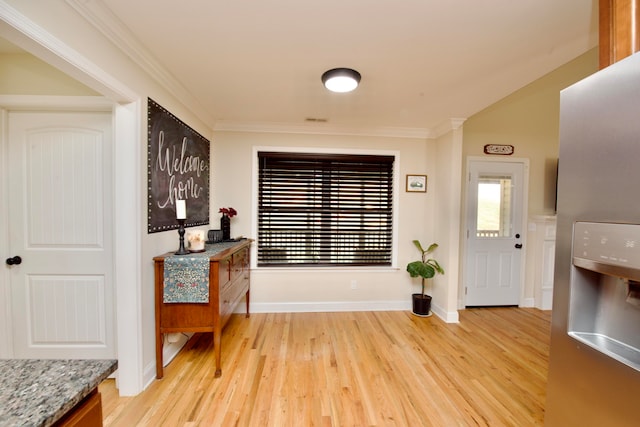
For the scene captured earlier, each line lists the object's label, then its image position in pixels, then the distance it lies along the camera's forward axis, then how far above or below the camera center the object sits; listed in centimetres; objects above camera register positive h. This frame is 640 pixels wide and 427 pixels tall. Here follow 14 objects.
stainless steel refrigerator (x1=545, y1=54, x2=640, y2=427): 77 -16
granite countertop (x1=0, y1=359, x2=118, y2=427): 53 -45
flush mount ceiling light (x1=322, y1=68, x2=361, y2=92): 189 +98
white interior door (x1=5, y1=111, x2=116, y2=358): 187 -23
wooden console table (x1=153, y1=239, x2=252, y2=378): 192 -84
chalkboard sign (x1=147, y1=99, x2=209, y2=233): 193 +32
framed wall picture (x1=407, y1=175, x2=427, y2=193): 340 +33
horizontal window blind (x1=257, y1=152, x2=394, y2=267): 329 -4
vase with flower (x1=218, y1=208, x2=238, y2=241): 298 -19
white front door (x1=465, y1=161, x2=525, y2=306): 344 -36
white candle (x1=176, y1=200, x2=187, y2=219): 200 -4
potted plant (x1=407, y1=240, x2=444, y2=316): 308 -78
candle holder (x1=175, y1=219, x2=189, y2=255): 202 -30
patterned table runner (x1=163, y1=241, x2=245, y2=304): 191 -57
